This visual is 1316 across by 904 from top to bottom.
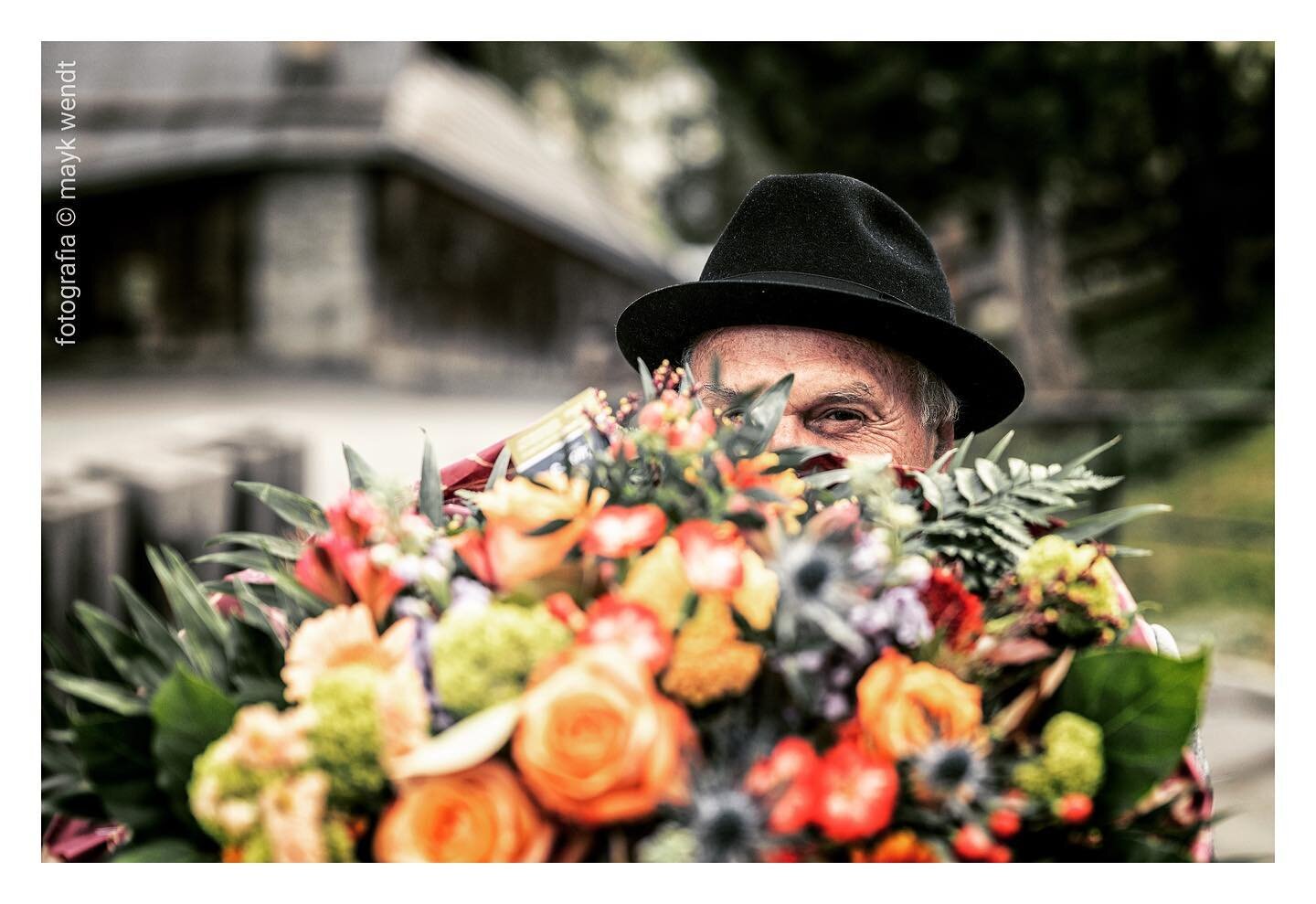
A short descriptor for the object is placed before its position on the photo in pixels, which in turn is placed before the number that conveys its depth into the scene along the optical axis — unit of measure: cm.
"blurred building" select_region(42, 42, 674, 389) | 1302
